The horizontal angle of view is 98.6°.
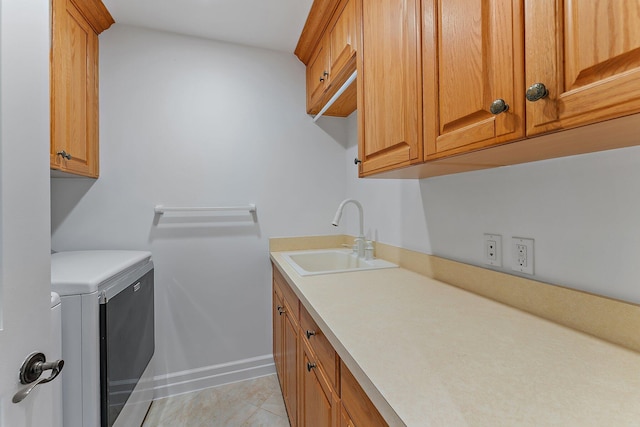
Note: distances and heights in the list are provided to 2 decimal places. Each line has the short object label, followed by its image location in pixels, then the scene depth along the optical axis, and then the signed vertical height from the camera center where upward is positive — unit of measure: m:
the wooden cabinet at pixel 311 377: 0.66 -0.54
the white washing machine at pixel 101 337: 1.01 -0.49
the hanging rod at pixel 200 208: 1.77 +0.05
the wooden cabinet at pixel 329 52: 1.38 +0.94
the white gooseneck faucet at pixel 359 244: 1.71 -0.19
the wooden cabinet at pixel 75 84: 1.28 +0.69
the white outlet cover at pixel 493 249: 0.98 -0.14
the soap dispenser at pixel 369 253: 1.66 -0.24
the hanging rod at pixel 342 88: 1.41 +0.69
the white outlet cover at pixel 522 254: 0.88 -0.14
